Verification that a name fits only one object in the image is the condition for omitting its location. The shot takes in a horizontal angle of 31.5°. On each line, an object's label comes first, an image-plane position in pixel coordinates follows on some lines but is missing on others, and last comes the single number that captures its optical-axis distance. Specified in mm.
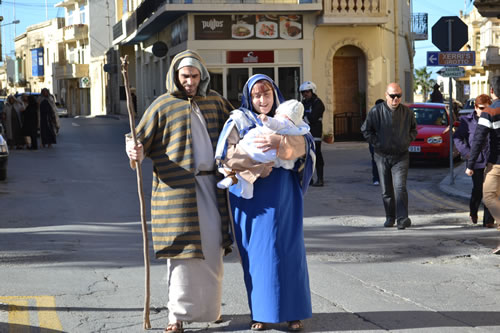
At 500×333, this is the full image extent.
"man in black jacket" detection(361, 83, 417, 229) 11680
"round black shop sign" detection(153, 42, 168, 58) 36281
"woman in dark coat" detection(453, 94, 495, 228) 11595
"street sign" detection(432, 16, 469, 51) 16797
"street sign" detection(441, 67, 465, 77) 16688
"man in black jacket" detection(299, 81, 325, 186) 16141
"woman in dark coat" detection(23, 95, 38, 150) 26203
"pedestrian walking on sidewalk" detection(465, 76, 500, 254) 10086
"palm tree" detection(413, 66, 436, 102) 116750
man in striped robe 5941
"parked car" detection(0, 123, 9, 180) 17703
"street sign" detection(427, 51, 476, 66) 16641
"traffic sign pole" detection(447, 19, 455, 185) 16625
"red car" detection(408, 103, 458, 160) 21078
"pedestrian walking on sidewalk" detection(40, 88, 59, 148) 26766
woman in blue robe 5918
